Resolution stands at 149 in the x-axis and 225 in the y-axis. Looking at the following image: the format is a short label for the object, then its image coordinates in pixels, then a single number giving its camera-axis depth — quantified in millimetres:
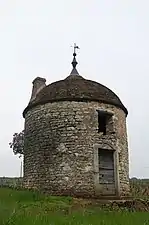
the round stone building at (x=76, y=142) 16984
